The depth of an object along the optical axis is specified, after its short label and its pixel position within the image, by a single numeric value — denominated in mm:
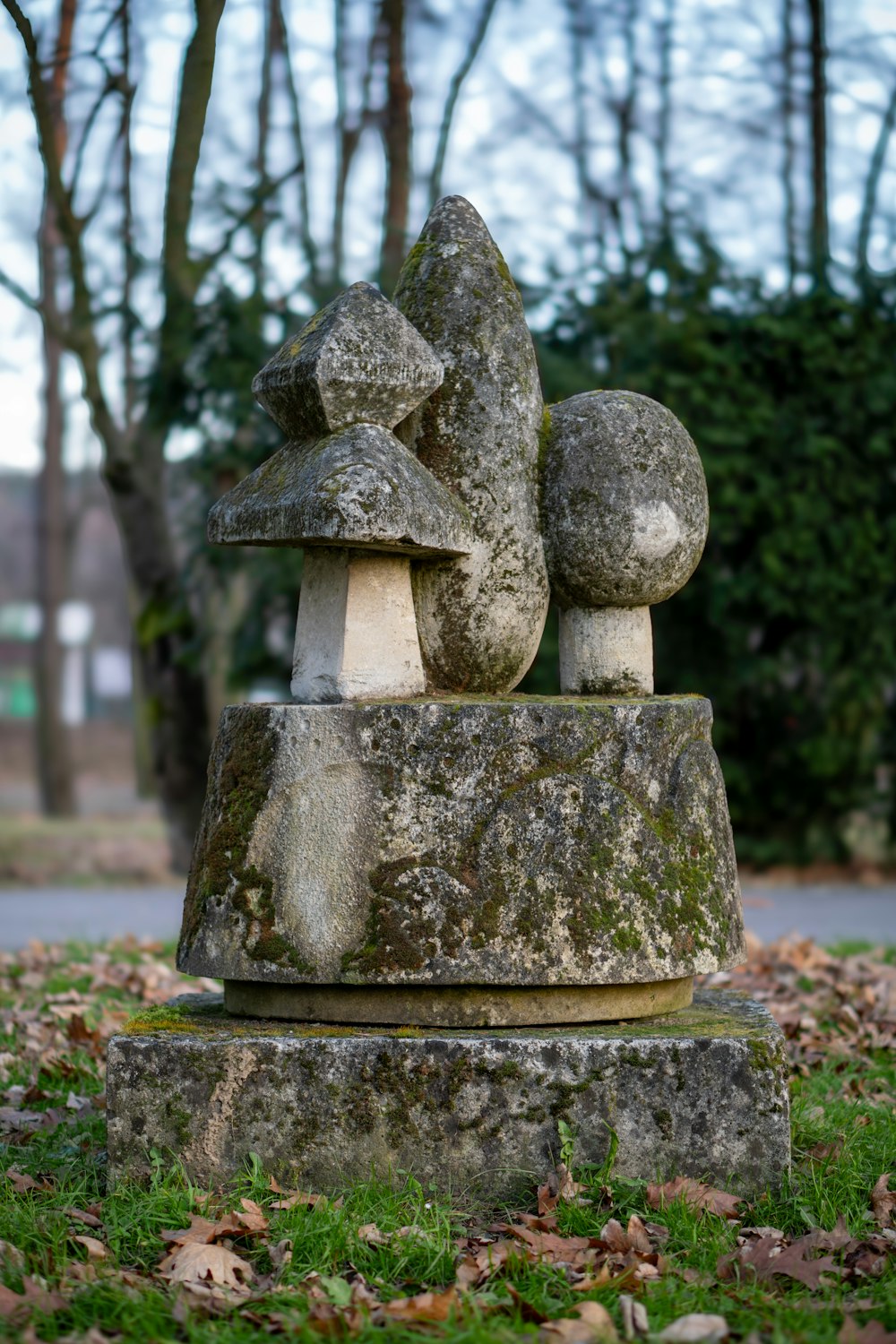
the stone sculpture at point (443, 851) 3264
